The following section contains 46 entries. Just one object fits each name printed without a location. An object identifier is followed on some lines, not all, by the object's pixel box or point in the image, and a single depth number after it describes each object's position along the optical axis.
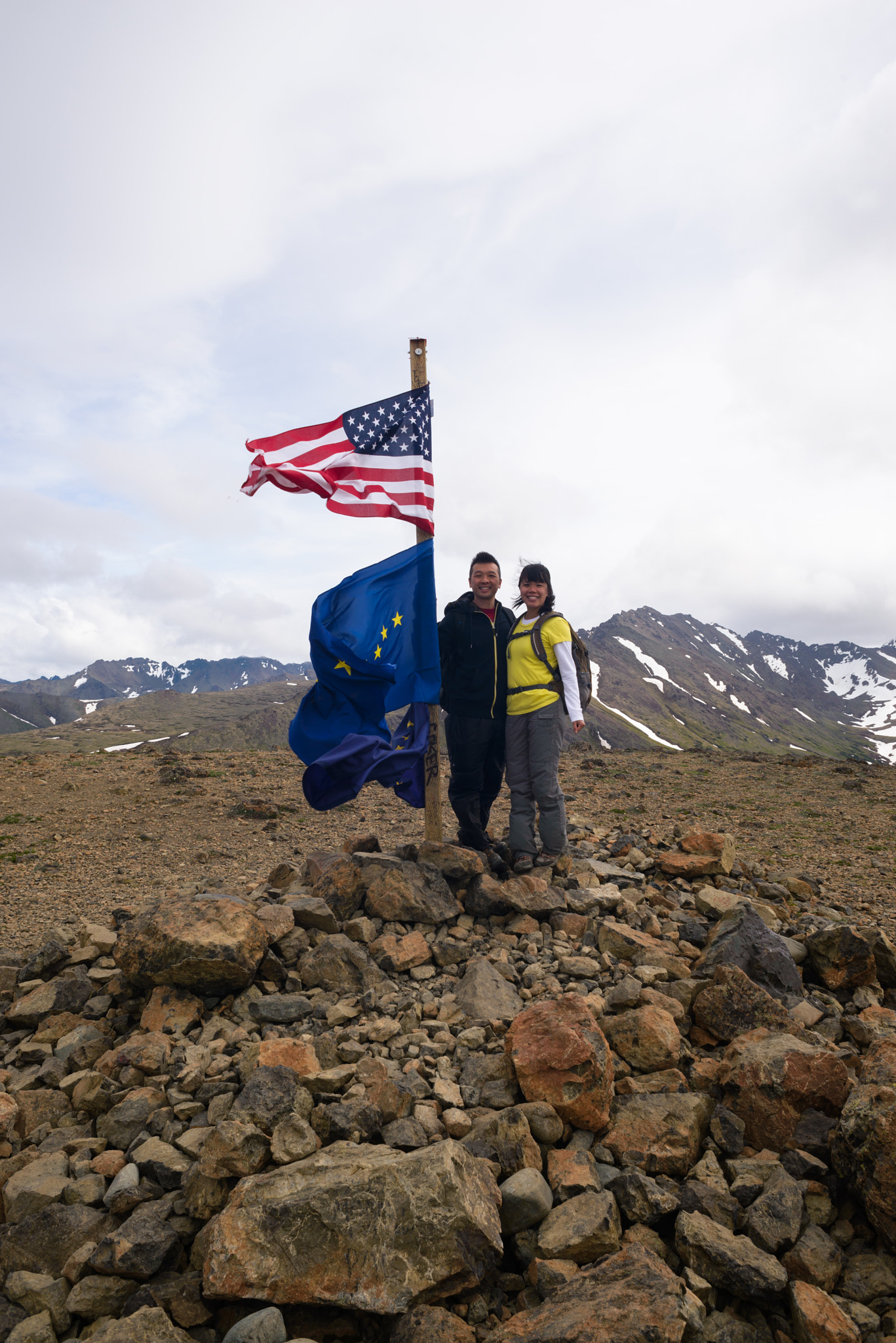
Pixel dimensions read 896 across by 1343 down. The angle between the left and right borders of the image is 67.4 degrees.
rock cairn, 3.84
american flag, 9.16
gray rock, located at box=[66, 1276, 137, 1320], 3.89
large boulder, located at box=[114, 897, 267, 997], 6.48
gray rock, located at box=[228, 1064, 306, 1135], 4.86
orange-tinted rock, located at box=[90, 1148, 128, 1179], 4.73
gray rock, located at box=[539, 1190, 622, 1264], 4.07
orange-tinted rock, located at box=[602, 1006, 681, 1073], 5.65
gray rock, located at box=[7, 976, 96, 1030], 6.73
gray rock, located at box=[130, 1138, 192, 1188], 4.60
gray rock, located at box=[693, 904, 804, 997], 6.93
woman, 9.02
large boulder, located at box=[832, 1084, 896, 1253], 4.07
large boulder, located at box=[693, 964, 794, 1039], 6.03
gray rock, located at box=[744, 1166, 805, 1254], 4.03
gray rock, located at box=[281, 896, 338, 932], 7.77
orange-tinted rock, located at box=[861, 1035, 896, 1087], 4.72
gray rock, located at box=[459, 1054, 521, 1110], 5.29
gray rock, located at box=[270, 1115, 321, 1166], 4.61
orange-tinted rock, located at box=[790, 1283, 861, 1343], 3.46
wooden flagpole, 8.99
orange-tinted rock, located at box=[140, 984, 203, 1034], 6.36
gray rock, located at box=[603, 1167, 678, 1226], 4.26
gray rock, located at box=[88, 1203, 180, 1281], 4.00
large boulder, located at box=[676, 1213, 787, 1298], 3.72
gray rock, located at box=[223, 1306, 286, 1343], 3.67
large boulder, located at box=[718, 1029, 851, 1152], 4.91
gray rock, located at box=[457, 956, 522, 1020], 6.49
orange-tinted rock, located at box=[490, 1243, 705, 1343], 3.38
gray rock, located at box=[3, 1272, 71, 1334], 3.87
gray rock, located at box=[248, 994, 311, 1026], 6.45
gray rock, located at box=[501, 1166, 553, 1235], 4.29
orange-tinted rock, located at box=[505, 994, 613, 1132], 5.03
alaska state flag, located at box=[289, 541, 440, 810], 8.69
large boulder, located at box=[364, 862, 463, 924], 8.09
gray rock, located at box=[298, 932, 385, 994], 7.02
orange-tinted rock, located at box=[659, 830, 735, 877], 9.98
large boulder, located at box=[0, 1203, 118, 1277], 4.21
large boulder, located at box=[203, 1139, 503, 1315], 3.83
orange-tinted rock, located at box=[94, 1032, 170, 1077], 5.71
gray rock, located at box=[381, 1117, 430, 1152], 4.75
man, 9.38
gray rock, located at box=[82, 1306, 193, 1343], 3.55
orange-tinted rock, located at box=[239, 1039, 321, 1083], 5.49
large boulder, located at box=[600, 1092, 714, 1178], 4.69
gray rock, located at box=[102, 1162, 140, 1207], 4.49
